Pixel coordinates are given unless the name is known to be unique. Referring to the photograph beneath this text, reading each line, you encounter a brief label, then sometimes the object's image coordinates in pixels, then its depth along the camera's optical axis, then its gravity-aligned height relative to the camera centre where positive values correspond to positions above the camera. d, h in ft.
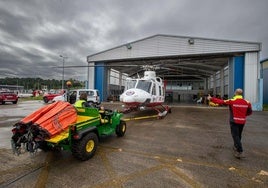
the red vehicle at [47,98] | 72.28 -2.18
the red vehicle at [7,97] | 62.90 -1.76
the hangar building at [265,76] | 74.69 +8.51
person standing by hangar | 14.07 -1.59
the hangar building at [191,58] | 54.49 +13.77
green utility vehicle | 11.37 -3.05
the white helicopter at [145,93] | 31.22 +0.22
